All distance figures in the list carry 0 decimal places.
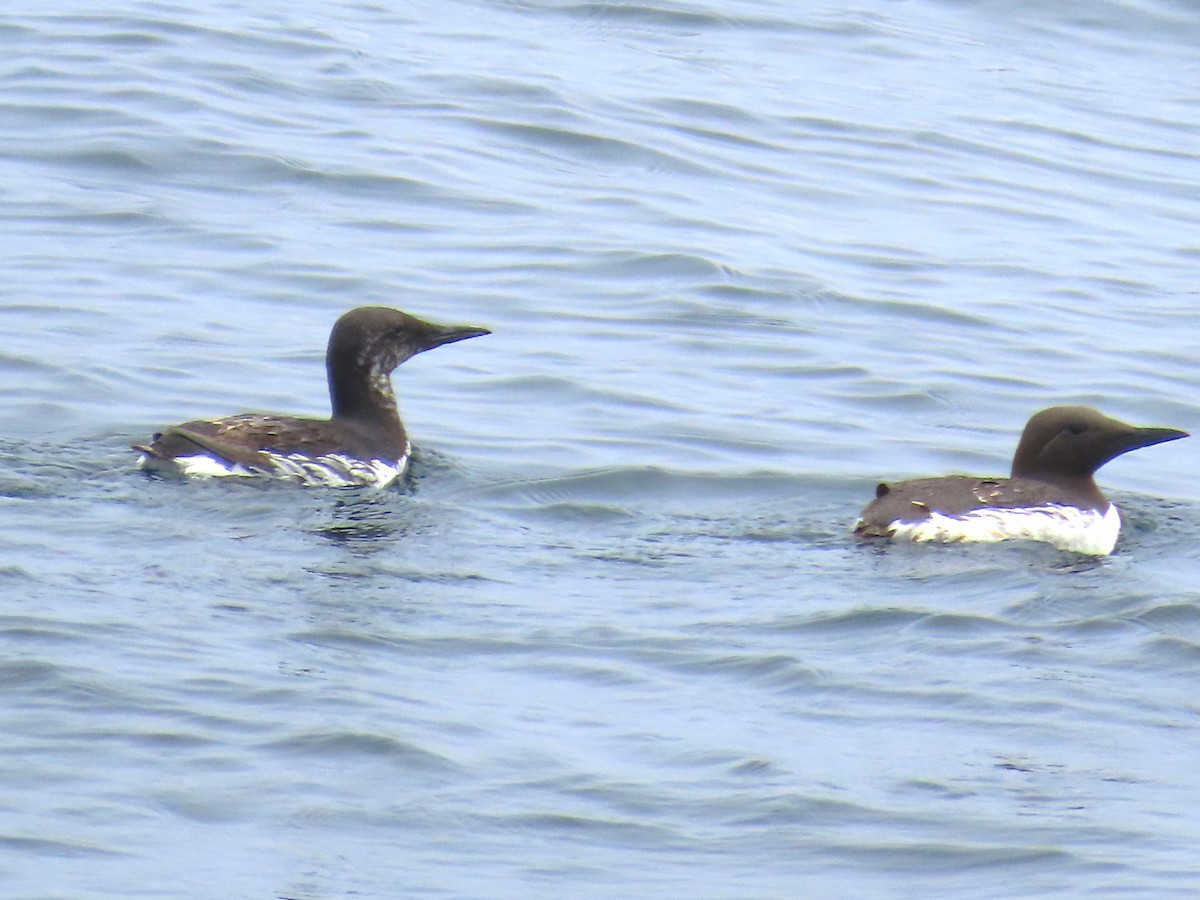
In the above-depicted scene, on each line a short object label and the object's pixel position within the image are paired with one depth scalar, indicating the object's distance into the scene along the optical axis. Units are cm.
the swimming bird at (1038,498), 1878
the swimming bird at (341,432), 1933
